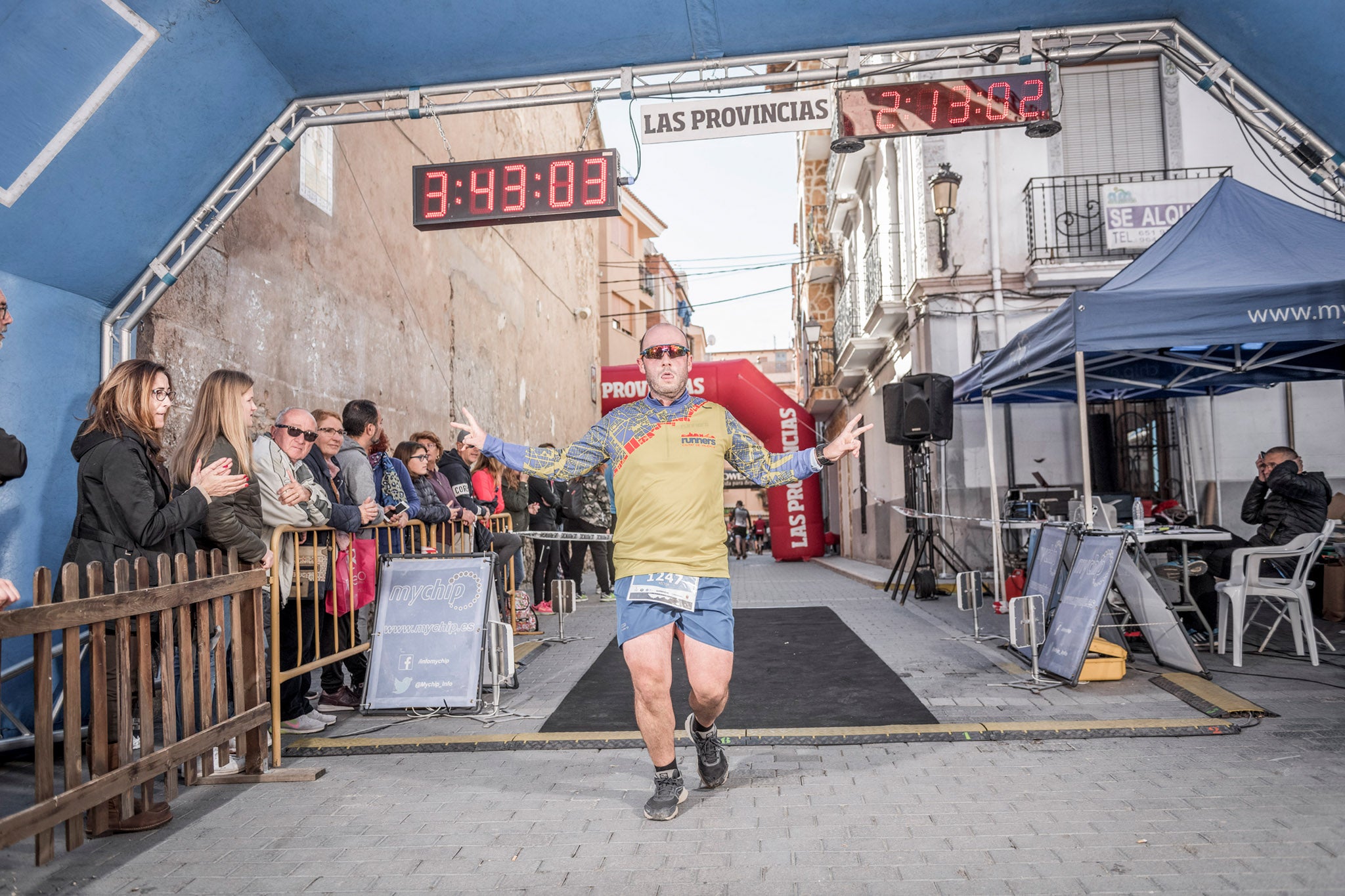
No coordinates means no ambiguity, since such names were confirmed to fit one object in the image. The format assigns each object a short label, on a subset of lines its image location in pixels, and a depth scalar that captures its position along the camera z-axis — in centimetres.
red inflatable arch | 2239
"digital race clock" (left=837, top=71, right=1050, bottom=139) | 705
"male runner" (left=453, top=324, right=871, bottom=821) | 407
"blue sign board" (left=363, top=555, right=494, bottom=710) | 593
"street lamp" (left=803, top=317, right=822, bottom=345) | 2905
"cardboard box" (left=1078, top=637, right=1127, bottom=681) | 648
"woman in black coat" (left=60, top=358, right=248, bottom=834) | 420
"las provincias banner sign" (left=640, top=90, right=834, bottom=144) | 700
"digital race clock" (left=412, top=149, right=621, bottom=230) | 714
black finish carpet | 568
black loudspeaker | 1130
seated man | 773
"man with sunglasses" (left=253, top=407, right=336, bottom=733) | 531
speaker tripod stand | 1205
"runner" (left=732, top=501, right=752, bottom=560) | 2694
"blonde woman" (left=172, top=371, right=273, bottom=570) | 479
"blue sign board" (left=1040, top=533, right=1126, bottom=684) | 624
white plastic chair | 699
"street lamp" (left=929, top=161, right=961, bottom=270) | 1332
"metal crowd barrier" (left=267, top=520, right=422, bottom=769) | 494
